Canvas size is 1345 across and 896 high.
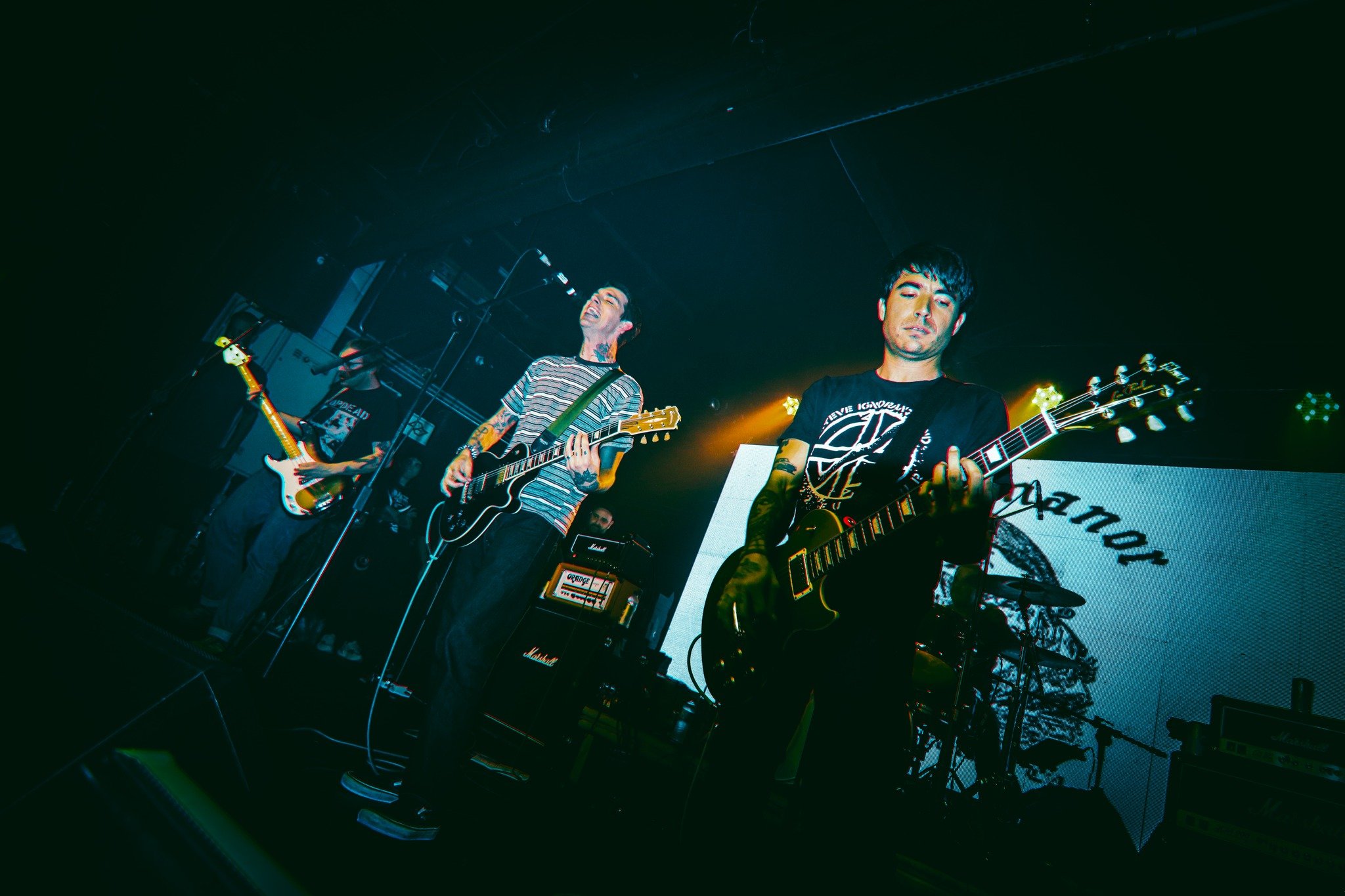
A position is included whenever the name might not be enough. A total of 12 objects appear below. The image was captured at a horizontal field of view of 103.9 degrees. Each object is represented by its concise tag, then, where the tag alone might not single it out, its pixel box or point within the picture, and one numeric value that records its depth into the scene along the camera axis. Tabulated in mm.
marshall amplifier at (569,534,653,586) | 4098
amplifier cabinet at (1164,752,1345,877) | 2404
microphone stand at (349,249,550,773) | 2377
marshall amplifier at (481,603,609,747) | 3350
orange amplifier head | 3730
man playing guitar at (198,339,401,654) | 3652
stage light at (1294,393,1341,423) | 3985
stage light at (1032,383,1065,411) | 5094
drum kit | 3691
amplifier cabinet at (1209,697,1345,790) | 2553
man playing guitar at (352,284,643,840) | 2117
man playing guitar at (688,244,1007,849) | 1567
